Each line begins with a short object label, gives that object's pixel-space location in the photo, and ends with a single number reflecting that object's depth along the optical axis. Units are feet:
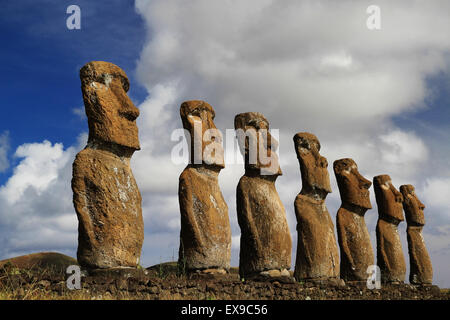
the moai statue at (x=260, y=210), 37.68
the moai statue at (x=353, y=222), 51.78
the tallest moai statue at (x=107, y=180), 30.17
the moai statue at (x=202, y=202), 33.91
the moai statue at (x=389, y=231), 58.65
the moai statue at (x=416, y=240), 66.44
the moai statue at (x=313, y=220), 43.91
